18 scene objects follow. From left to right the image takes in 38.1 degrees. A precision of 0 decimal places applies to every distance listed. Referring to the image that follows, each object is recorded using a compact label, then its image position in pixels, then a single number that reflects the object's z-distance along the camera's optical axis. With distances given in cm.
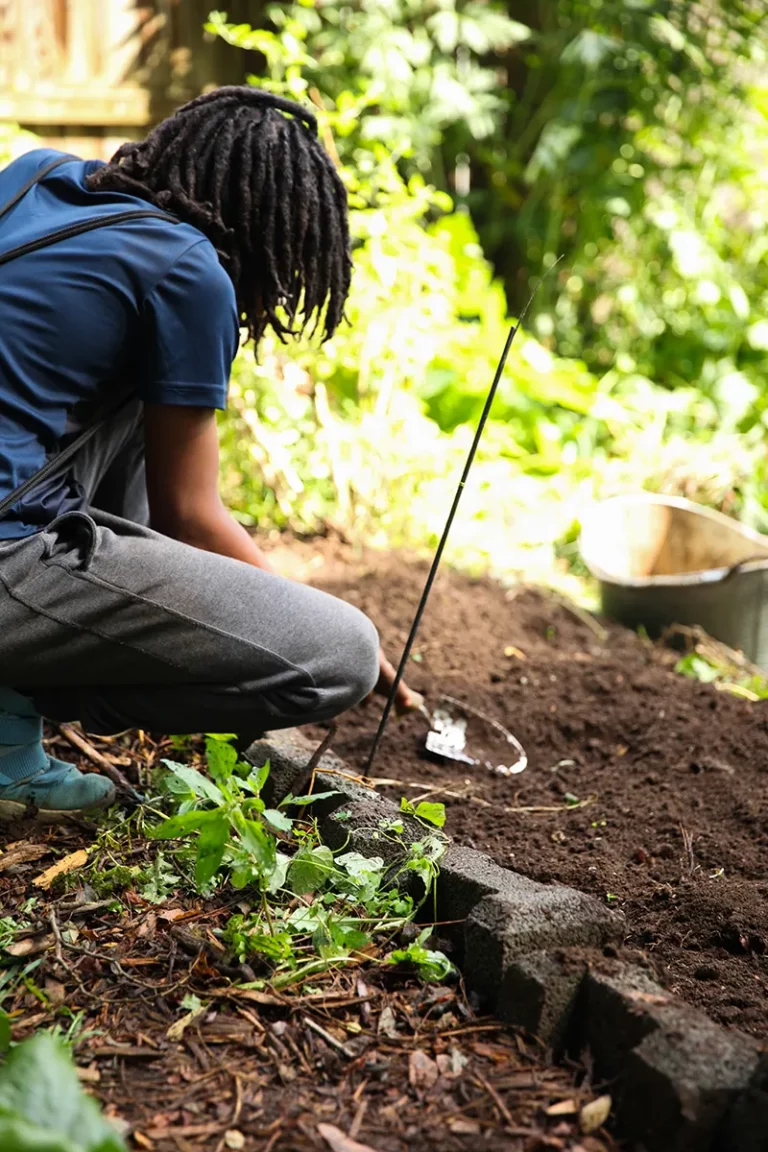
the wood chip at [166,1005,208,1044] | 153
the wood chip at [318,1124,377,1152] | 132
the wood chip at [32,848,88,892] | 192
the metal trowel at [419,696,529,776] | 265
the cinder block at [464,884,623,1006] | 160
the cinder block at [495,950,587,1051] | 152
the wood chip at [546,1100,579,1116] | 139
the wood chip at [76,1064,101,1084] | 142
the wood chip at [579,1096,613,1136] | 137
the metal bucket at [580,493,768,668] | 356
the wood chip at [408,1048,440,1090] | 146
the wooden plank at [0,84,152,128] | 535
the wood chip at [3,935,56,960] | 169
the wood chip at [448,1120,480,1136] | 135
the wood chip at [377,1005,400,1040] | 156
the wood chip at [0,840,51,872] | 199
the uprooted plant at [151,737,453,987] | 165
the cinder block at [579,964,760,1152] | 131
